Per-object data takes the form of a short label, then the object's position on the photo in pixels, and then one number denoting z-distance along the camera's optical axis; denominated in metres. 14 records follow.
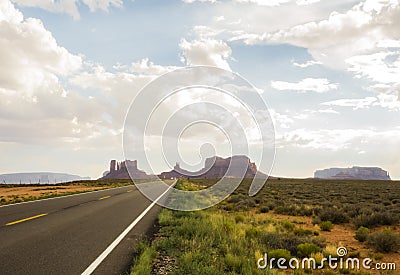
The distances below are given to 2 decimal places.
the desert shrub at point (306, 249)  9.15
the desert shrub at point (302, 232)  12.37
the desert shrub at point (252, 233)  10.54
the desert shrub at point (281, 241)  9.56
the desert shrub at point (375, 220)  14.32
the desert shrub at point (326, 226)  13.75
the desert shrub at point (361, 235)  11.41
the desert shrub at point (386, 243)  9.98
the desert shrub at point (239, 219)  15.05
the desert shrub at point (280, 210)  19.34
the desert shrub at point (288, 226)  13.45
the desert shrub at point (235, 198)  25.33
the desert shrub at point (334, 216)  15.60
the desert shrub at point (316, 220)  15.39
